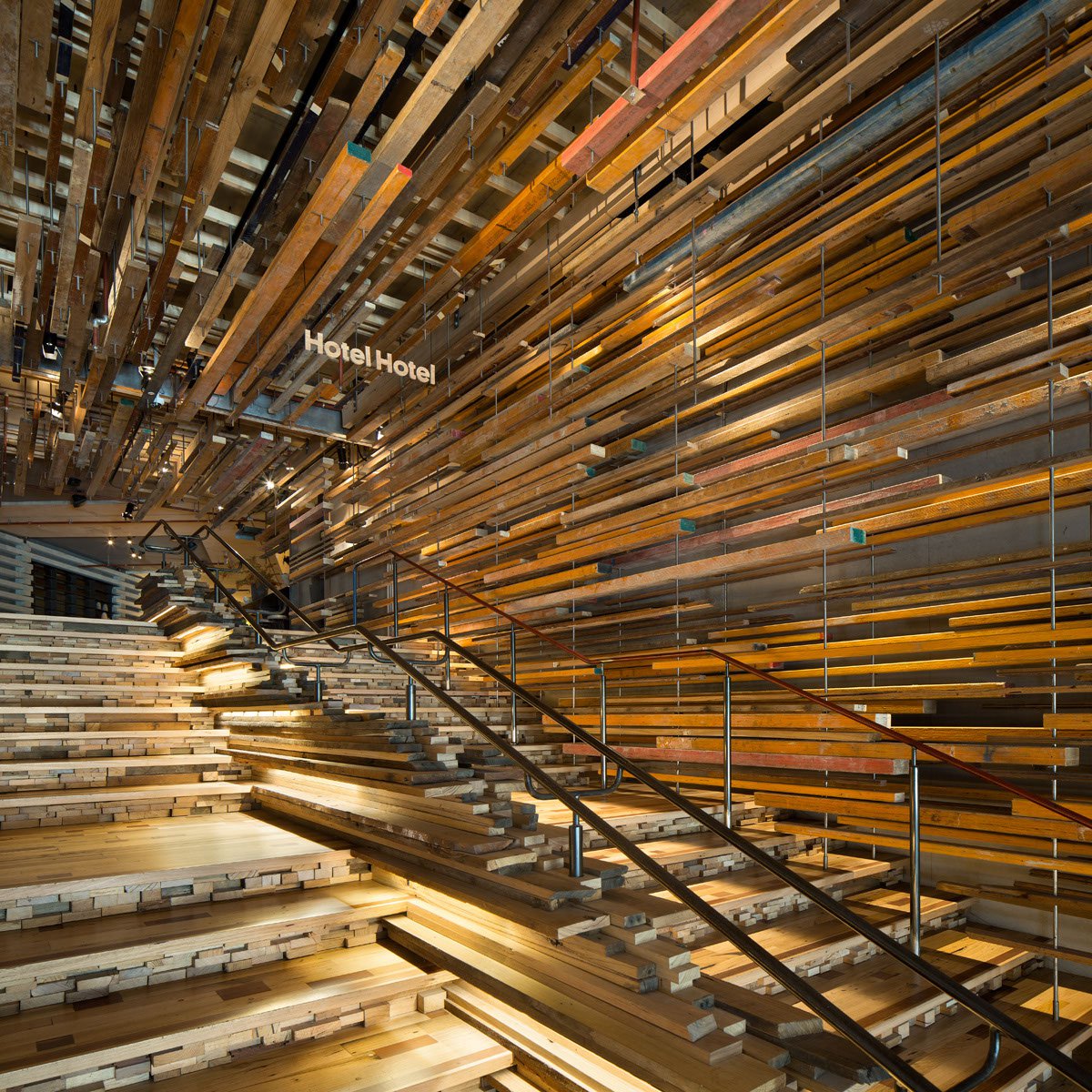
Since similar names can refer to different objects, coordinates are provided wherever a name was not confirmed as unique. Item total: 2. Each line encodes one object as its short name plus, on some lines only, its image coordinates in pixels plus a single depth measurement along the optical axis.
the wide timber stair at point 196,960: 2.72
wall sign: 5.63
